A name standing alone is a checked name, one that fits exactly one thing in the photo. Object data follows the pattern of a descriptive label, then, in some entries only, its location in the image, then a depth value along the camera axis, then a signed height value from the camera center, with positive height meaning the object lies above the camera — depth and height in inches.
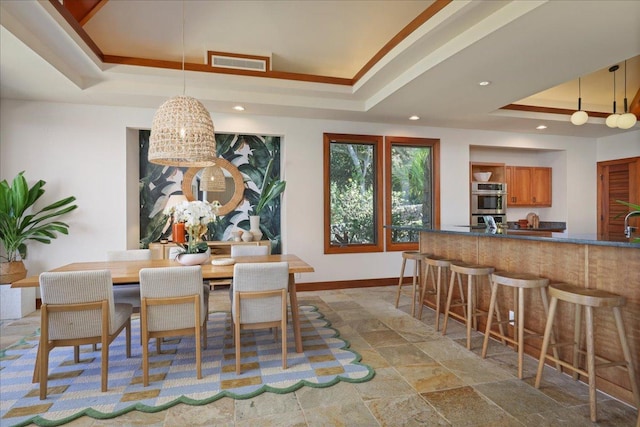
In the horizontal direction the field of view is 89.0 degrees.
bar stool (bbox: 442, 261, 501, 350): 117.7 -30.4
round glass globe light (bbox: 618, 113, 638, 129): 164.7 +45.9
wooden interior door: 235.6 +16.0
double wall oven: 241.0 +8.5
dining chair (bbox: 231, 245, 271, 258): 144.5 -16.8
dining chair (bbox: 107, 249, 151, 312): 118.6 -28.7
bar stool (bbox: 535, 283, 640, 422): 78.1 -27.7
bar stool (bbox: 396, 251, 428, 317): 154.1 -22.4
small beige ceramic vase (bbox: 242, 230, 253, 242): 198.1 -14.1
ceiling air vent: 164.1 +77.9
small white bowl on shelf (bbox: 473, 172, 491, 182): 245.8 +26.9
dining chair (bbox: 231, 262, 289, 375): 99.0 -26.2
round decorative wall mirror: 205.9 +16.3
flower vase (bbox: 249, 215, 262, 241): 205.5 -8.3
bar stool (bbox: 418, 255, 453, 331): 136.0 -28.4
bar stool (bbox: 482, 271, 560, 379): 96.6 -27.3
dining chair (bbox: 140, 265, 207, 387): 92.3 -26.3
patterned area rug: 83.7 -49.2
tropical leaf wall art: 203.9 +18.2
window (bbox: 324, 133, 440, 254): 212.2 +14.8
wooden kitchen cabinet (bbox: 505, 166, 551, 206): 260.8 +21.1
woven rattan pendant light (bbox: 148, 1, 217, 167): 104.4 +26.4
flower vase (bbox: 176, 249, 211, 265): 116.5 -16.3
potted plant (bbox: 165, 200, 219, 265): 116.4 -3.4
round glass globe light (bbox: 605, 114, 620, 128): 168.5 +47.3
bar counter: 83.6 -19.2
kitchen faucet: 105.9 -7.1
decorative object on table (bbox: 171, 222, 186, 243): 121.0 -6.9
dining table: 97.8 -19.0
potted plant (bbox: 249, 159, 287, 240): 201.7 +11.1
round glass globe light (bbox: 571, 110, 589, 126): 169.6 +49.1
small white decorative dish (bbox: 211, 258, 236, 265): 118.6 -17.8
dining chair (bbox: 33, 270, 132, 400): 86.0 -26.6
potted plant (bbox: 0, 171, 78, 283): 151.0 -4.2
